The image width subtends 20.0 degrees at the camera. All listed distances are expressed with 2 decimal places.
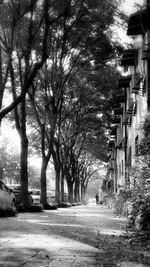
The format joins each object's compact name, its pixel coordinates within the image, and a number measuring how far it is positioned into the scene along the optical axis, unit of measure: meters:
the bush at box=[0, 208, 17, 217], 15.39
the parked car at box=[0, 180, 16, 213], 15.23
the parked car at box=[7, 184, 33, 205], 24.85
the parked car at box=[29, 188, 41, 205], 30.42
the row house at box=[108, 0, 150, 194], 15.23
